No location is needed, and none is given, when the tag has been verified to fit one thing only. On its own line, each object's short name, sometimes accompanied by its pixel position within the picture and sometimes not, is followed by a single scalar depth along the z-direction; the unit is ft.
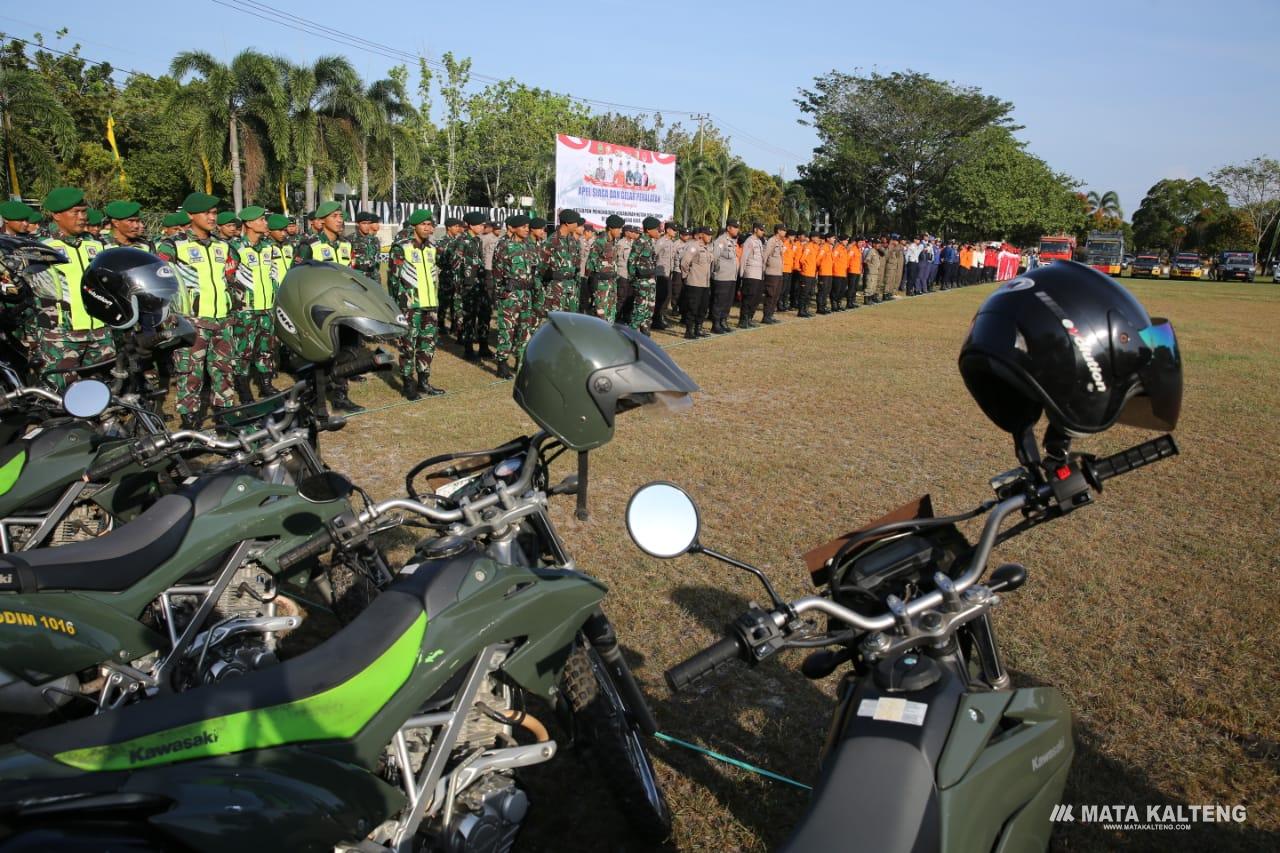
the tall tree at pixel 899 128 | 130.00
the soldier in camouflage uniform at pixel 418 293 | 30.89
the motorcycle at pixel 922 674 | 4.76
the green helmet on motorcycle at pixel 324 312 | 10.99
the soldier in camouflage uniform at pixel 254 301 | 27.55
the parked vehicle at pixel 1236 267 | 127.13
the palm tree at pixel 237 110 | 81.15
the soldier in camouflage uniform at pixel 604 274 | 41.96
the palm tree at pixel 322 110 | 88.38
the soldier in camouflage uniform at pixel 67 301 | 23.04
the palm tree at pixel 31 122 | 64.95
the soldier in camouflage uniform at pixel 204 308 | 24.44
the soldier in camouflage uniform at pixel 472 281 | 41.60
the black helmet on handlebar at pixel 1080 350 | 5.90
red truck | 120.88
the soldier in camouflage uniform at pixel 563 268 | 37.70
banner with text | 62.85
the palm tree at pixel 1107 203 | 258.16
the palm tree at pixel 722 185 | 135.03
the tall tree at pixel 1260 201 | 167.22
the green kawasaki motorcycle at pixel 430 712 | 5.27
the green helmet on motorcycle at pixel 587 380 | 7.78
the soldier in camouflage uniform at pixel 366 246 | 35.12
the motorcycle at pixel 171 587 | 8.61
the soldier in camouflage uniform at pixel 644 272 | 45.68
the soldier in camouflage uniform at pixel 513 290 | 34.76
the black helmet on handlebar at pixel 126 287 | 14.26
